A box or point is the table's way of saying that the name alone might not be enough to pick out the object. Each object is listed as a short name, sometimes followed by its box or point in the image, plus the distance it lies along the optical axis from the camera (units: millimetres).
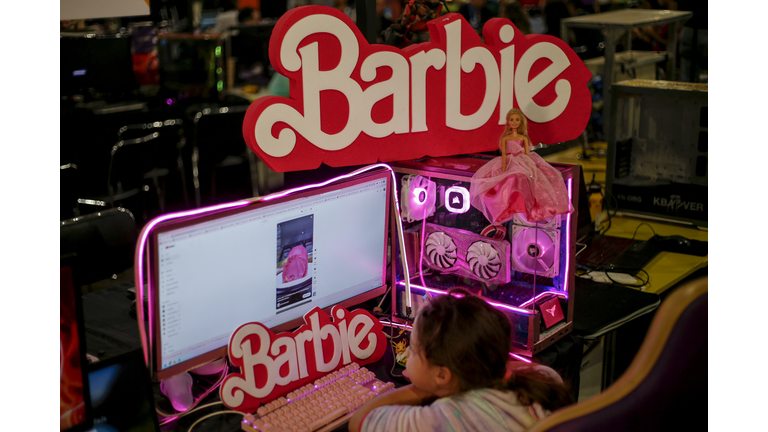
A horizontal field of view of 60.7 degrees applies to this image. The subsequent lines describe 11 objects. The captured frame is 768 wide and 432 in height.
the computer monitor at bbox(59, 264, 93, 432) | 1030
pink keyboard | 1244
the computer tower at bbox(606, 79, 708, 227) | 2521
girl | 1105
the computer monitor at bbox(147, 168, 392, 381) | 1204
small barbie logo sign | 1271
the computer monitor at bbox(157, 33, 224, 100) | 4758
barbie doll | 1475
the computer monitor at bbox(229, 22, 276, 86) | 6156
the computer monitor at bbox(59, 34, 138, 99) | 4371
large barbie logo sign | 1406
